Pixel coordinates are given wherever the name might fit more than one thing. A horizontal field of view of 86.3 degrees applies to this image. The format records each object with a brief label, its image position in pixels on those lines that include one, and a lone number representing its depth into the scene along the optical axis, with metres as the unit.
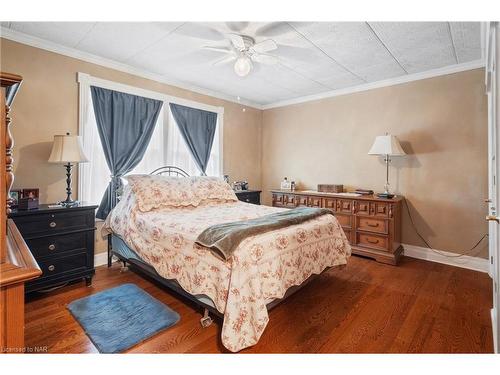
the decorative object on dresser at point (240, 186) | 4.71
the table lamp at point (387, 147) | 3.45
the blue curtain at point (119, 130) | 3.28
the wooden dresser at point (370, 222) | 3.45
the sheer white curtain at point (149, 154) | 3.17
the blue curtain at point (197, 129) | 4.09
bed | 1.75
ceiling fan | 2.48
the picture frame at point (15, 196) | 2.43
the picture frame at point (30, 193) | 2.46
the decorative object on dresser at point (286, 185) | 4.86
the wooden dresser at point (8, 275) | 0.81
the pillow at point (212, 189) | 3.46
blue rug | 1.88
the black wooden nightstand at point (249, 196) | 4.39
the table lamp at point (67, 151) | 2.62
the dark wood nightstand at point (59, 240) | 2.37
